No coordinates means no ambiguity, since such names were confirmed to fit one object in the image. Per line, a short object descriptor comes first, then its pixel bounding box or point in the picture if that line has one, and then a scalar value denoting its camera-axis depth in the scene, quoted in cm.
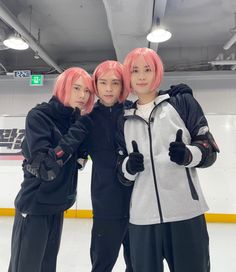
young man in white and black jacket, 108
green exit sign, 532
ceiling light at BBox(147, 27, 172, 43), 324
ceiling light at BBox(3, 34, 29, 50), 380
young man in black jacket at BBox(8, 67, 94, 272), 129
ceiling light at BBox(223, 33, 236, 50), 386
